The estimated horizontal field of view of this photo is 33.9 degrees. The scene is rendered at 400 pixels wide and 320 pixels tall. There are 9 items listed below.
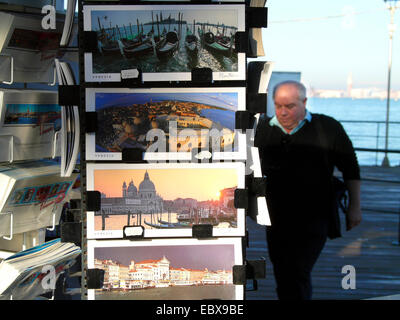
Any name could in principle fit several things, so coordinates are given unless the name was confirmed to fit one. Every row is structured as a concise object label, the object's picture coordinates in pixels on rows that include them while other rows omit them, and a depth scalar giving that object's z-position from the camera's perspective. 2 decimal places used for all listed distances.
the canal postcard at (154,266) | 2.62
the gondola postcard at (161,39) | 2.55
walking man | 3.38
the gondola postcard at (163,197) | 2.60
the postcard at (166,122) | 2.59
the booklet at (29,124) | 3.01
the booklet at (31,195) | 3.01
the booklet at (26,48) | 2.94
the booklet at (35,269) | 2.96
